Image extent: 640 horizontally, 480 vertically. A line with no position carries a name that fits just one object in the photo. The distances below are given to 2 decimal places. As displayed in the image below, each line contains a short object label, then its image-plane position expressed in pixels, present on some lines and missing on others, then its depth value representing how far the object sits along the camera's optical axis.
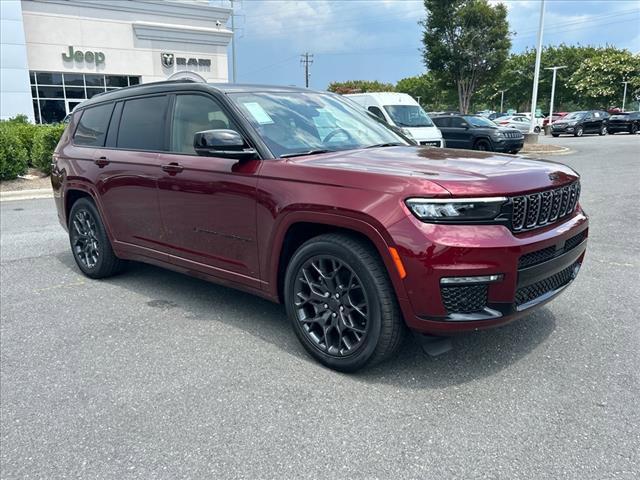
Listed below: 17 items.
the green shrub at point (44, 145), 13.61
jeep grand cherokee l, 2.87
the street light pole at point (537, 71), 22.45
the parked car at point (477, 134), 18.44
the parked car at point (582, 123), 32.59
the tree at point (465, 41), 29.17
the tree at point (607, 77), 54.81
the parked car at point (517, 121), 35.41
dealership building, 28.17
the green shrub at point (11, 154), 12.85
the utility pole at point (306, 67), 77.62
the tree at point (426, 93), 80.86
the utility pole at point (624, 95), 55.04
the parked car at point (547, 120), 46.85
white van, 15.02
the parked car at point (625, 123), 33.02
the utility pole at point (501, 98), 71.53
